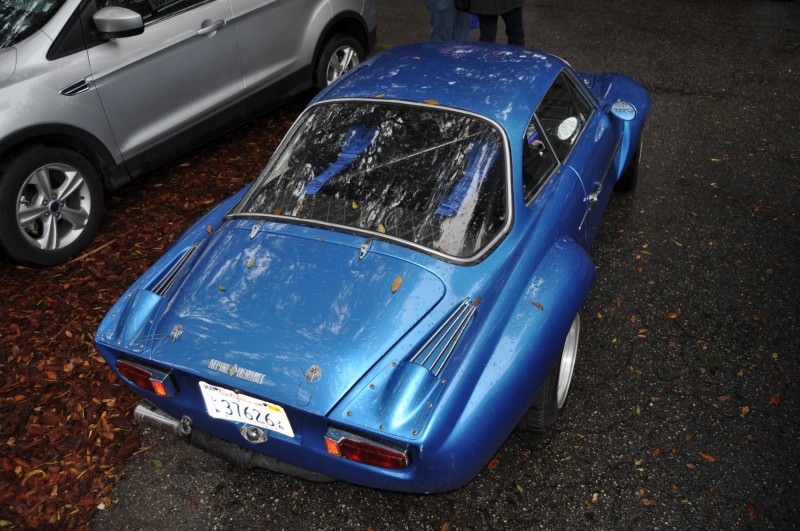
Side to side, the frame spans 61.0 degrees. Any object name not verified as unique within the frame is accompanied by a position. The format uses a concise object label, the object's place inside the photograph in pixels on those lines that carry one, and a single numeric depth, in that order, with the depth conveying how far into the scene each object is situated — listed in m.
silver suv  4.14
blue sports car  2.39
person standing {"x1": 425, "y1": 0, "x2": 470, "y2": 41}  6.27
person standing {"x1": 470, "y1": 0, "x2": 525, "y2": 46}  5.67
